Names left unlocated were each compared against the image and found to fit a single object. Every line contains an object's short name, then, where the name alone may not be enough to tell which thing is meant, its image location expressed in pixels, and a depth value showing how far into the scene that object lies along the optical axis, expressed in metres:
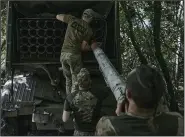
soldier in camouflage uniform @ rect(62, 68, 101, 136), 4.74
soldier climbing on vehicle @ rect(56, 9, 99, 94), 6.32
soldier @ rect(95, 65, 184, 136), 2.16
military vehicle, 6.57
